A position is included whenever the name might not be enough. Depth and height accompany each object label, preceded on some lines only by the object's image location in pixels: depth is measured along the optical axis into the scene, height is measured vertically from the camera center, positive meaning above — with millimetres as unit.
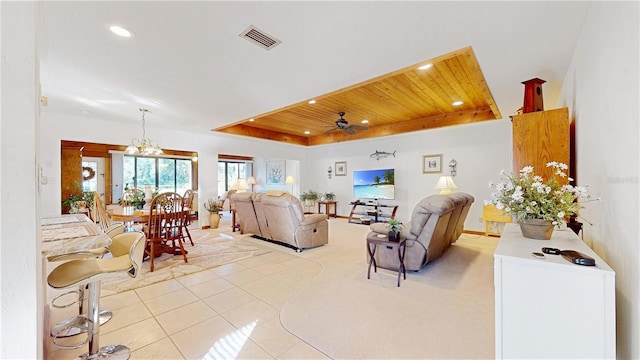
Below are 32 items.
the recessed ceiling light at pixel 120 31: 1985 +1196
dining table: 3609 -511
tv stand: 6895 -951
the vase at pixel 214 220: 6297 -1005
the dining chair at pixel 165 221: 3535 -607
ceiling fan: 5055 +1044
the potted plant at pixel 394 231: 3070 -640
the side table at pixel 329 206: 8109 -889
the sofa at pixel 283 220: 4160 -717
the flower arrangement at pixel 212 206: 6279 -657
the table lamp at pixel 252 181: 10823 -67
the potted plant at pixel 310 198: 8391 -627
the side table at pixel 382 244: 2986 -804
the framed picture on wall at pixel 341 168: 8028 +350
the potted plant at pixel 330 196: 8219 -573
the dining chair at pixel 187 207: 3949 -440
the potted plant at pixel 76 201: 5422 -444
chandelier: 4602 +585
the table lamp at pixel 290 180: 9242 -29
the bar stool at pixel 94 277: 1590 -616
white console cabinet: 1053 -582
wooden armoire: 2389 +376
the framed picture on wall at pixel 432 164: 6094 +356
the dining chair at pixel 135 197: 4234 -287
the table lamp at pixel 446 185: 5359 -142
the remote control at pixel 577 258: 1091 -362
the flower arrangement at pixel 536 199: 1513 -132
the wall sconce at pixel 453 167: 5823 +263
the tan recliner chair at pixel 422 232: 3053 -676
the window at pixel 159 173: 9422 +276
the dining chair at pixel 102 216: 3424 -491
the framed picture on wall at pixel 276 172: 10273 +307
